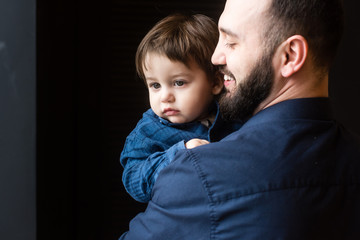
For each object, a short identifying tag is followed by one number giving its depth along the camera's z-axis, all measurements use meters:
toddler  1.62
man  1.16
